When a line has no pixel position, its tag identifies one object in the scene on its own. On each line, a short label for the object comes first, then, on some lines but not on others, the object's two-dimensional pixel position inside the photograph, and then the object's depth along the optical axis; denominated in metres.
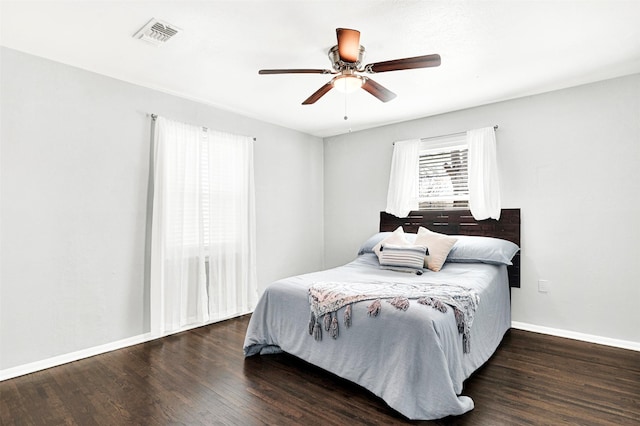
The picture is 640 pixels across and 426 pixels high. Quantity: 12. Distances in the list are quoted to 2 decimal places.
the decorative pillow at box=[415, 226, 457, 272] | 3.46
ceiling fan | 2.10
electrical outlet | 3.53
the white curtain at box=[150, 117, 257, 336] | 3.44
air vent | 2.32
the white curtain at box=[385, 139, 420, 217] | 4.43
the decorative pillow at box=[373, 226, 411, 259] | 3.80
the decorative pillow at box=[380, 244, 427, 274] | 3.41
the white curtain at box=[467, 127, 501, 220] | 3.80
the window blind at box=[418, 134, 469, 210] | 4.11
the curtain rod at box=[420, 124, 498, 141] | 3.85
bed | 2.02
